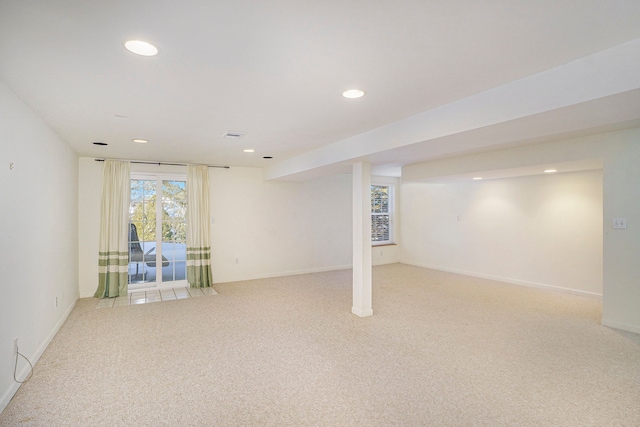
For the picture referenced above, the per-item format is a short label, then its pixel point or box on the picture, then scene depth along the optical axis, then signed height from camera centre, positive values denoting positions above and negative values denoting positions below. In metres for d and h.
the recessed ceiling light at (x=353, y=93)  2.39 +0.89
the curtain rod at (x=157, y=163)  5.45 +0.87
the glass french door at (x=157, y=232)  5.59 -0.35
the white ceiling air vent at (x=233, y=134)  3.62 +0.90
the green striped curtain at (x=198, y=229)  5.80 -0.30
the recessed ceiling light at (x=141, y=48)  1.69 +0.89
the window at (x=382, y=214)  8.24 -0.04
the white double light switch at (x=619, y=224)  3.71 -0.14
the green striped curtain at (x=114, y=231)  5.20 -0.30
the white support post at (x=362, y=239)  4.18 -0.35
